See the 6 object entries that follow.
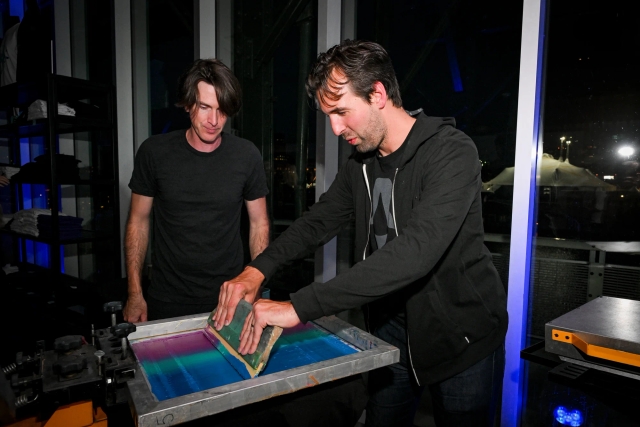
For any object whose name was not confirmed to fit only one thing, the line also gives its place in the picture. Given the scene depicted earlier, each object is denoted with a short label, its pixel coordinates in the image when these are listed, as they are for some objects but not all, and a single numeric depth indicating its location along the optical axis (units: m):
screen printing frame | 0.75
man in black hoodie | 1.11
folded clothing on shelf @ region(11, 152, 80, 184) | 2.96
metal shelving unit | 2.89
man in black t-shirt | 1.92
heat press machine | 1.04
